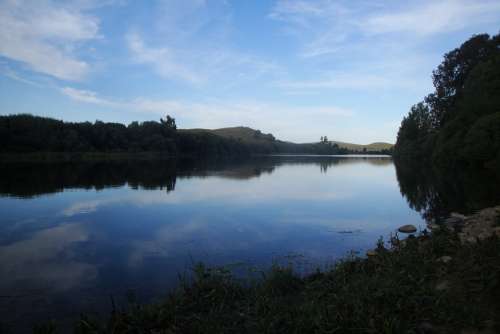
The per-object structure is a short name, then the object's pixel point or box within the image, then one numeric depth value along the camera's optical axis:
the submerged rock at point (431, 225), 12.66
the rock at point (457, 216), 13.55
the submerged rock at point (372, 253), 8.49
